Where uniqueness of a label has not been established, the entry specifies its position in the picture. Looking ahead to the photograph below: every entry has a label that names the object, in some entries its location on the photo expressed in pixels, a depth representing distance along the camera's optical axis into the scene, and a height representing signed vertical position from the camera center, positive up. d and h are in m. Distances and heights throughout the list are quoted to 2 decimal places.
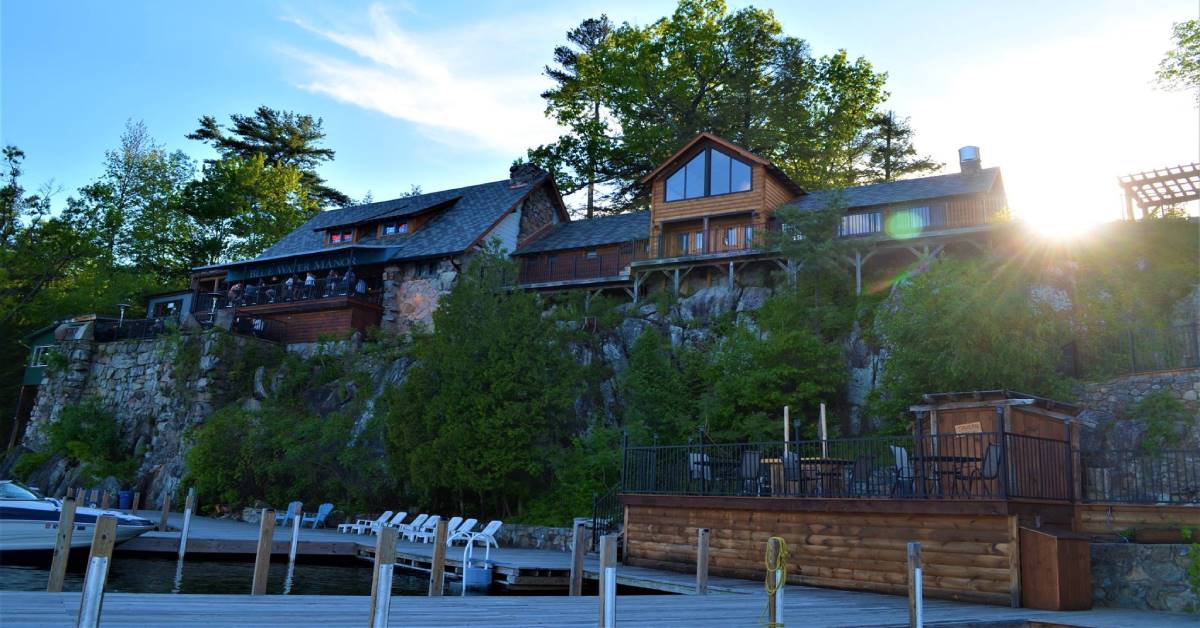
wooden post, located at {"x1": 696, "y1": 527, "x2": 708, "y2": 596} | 12.78 -1.25
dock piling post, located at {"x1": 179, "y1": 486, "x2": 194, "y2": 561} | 19.16 -1.97
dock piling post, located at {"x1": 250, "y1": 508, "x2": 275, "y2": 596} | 12.48 -1.48
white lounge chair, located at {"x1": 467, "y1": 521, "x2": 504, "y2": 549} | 17.45 -1.36
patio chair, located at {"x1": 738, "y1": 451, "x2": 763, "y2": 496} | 15.28 +0.21
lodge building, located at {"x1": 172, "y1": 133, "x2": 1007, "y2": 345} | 30.16 +9.65
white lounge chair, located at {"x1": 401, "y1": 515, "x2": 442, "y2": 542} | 21.96 -1.72
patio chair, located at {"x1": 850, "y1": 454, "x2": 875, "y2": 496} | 13.45 +0.28
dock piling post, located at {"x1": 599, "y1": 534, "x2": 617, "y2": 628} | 8.20 -1.03
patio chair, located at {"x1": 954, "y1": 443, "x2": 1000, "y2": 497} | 12.44 +0.38
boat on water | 17.95 -1.72
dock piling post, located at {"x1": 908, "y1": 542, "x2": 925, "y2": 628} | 8.77 -0.99
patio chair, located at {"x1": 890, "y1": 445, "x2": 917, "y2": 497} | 13.13 +0.24
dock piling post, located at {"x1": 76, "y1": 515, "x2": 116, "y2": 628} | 7.04 -1.08
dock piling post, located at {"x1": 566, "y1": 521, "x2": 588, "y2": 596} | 13.82 -1.41
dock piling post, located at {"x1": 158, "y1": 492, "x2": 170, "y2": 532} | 21.84 -1.66
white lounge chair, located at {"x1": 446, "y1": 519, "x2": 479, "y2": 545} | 18.47 -1.43
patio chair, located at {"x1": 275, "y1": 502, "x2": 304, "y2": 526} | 25.07 -1.84
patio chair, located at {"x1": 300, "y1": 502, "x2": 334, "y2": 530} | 25.89 -1.78
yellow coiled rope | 8.58 -0.92
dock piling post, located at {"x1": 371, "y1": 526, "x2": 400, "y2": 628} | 7.15 -0.98
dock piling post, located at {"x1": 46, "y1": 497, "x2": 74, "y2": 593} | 11.45 -1.57
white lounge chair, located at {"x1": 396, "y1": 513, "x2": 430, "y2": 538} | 22.41 -1.60
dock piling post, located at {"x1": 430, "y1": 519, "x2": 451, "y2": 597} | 13.10 -1.49
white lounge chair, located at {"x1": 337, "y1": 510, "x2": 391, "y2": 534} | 23.25 -1.78
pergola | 28.30 +10.99
